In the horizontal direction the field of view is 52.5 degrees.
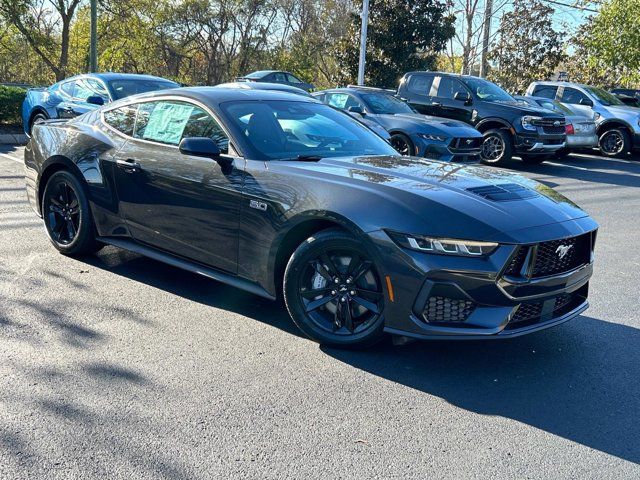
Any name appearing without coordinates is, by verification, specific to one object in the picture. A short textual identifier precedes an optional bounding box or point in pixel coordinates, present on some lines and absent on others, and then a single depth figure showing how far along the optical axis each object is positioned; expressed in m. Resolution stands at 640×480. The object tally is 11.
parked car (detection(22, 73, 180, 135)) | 10.65
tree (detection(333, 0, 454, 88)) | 25.98
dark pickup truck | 13.16
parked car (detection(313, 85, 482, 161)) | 10.90
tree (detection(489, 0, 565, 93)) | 29.59
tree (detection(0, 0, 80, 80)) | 22.45
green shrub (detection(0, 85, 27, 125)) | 13.80
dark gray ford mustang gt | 3.53
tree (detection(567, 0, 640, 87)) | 21.06
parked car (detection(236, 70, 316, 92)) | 24.58
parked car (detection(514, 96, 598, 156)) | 15.49
